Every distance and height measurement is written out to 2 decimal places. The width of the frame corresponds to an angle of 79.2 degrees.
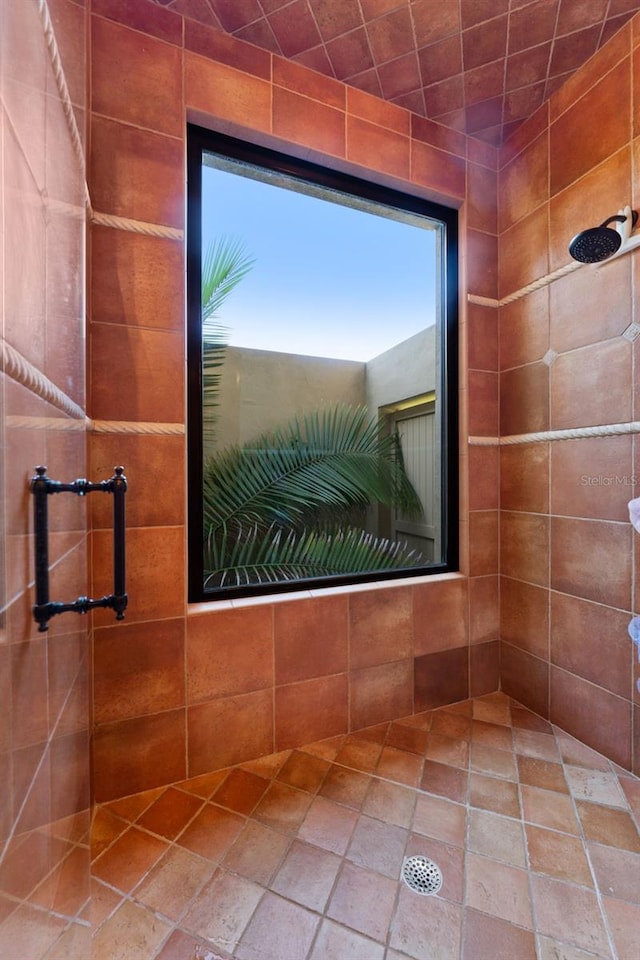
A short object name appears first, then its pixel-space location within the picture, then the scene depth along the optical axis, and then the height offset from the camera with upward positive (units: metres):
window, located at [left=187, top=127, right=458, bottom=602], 1.44 +0.44
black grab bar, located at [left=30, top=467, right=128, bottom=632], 0.59 -0.11
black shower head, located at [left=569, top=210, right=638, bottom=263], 1.25 +0.78
